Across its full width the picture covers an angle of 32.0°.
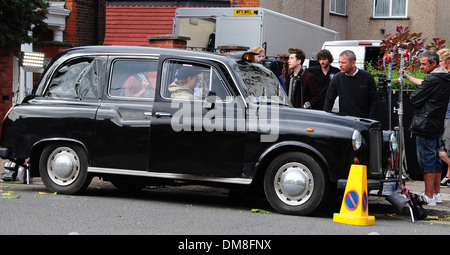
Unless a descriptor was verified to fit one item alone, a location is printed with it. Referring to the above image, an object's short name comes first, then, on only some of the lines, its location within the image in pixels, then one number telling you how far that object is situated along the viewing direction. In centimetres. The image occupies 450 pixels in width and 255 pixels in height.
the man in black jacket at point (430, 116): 998
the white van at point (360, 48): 1959
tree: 1577
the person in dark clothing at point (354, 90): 1038
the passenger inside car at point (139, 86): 972
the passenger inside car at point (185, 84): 958
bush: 1348
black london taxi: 888
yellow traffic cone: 847
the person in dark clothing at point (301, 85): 1155
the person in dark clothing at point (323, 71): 1180
